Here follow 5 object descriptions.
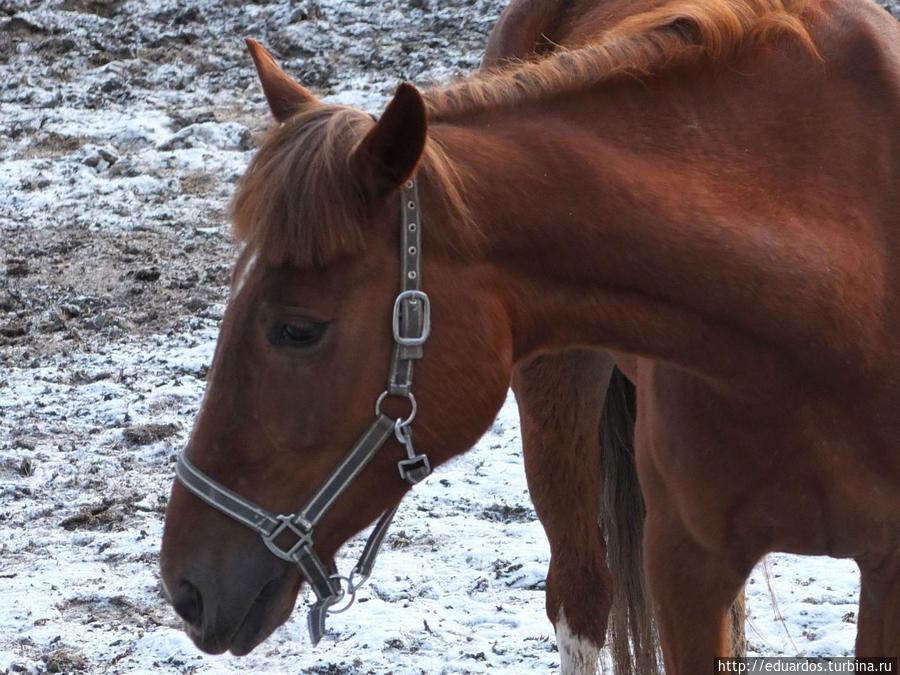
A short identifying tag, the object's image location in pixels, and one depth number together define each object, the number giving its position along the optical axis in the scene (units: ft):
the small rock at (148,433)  29.12
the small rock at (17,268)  37.52
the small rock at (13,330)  34.63
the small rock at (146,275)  37.17
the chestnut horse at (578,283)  12.10
